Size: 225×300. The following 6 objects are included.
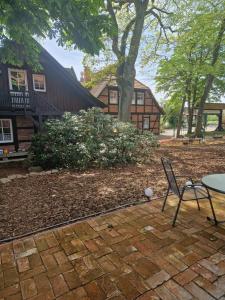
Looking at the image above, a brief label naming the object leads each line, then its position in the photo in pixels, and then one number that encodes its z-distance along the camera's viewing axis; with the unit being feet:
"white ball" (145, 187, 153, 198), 11.94
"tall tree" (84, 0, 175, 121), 31.14
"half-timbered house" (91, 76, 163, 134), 61.67
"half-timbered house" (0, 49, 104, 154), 33.17
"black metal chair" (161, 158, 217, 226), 9.07
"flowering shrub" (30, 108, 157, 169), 21.39
